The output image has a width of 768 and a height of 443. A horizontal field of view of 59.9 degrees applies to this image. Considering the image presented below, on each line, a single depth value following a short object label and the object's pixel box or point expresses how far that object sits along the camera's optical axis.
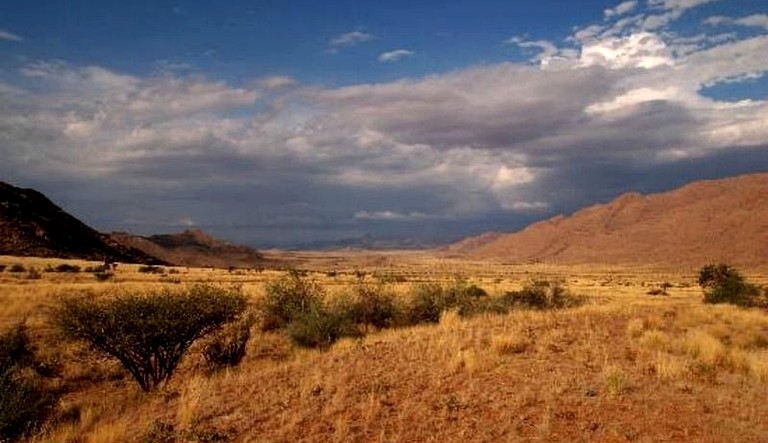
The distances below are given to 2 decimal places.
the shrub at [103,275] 53.24
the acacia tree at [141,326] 18.58
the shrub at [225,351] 22.00
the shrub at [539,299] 32.38
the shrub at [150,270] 66.68
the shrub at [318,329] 24.73
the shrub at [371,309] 28.09
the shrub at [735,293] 37.94
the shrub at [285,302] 29.52
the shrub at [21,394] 12.02
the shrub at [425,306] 29.39
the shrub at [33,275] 51.78
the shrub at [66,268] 61.44
